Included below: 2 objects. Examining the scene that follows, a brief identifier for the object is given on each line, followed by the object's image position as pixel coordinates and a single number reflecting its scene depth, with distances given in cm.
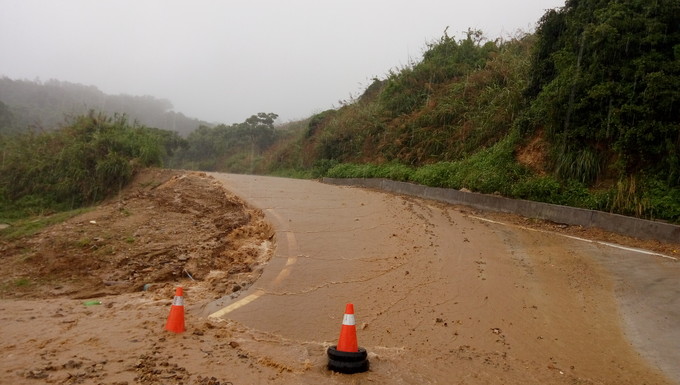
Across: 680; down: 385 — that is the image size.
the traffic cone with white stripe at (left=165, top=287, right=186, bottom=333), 462
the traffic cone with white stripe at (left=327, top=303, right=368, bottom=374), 381
